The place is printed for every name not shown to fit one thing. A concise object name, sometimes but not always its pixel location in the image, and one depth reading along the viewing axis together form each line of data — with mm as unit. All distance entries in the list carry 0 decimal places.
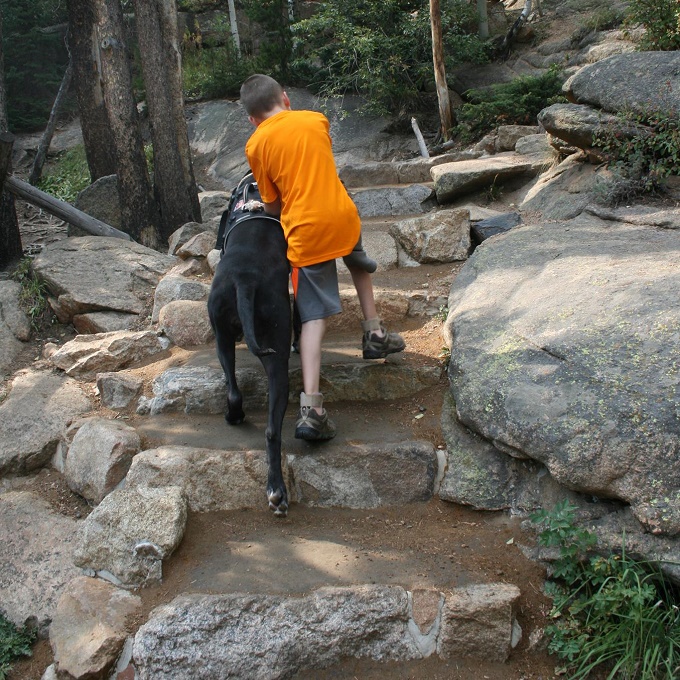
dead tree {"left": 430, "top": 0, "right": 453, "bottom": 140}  12055
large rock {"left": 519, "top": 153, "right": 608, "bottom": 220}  6715
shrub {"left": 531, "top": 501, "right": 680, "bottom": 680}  3055
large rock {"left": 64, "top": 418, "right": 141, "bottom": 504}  4316
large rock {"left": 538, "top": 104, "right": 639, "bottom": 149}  6809
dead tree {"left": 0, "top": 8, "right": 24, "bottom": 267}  7714
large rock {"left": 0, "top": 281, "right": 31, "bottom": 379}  6293
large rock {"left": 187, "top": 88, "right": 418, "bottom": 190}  13867
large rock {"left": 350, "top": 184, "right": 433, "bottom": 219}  8883
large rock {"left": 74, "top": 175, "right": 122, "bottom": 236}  8922
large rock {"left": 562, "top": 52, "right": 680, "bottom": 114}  6559
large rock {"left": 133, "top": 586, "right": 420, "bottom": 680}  3236
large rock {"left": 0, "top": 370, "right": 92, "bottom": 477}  4836
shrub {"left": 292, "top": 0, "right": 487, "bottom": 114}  13383
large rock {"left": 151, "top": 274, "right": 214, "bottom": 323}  6551
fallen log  8391
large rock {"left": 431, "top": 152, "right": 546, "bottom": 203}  8141
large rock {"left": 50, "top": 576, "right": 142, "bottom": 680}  3301
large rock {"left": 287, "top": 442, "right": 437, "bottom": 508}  4086
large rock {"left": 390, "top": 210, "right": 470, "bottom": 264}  6816
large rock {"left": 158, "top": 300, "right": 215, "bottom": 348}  5828
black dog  3814
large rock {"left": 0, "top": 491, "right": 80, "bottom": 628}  3918
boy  3918
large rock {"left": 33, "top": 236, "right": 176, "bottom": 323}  6883
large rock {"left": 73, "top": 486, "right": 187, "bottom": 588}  3656
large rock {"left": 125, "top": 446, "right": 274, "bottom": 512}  4094
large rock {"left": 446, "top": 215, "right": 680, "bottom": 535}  3266
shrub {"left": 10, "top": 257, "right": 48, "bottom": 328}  6863
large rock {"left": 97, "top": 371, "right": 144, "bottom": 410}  5168
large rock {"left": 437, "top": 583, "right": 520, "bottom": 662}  3246
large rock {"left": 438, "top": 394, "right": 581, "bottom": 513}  3779
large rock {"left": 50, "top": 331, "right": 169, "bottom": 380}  5736
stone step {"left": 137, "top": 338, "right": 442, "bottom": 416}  4754
